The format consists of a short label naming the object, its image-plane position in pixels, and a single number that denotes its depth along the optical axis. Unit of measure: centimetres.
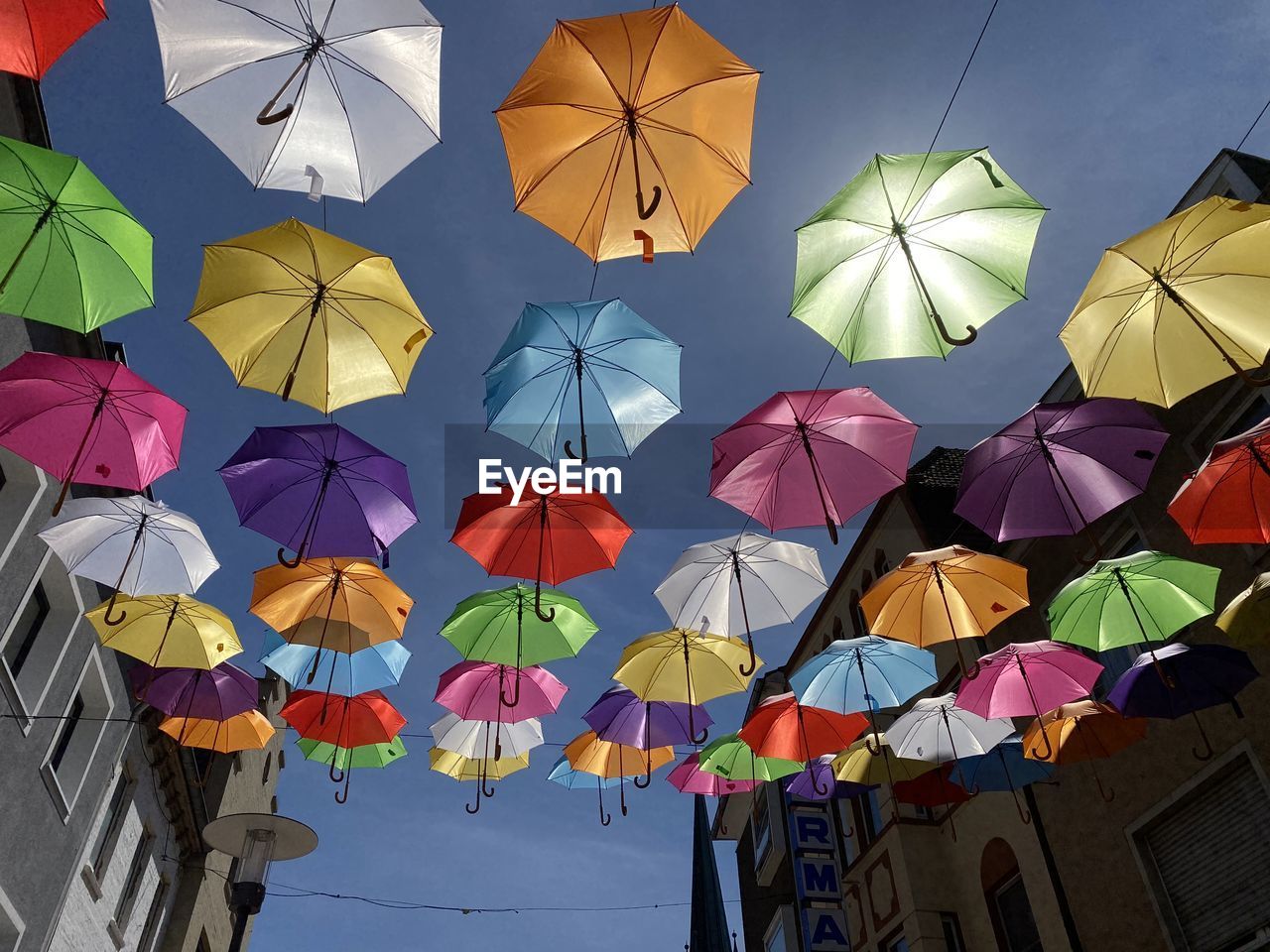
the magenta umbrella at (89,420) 822
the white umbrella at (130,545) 991
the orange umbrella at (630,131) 690
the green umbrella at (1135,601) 970
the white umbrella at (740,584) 1112
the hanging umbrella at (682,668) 1148
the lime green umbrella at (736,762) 1275
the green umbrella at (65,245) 673
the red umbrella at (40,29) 577
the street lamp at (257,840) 930
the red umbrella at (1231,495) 829
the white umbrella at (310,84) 696
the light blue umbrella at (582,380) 875
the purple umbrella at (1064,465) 909
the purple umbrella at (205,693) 1150
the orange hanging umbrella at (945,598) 1030
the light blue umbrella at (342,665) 1166
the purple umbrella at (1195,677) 940
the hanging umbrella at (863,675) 1151
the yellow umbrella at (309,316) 783
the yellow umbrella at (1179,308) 707
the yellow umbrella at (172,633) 1057
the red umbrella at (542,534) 989
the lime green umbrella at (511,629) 1113
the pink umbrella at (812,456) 902
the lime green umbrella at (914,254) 756
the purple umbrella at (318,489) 925
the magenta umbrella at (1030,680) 1057
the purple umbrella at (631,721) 1242
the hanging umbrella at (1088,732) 1101
